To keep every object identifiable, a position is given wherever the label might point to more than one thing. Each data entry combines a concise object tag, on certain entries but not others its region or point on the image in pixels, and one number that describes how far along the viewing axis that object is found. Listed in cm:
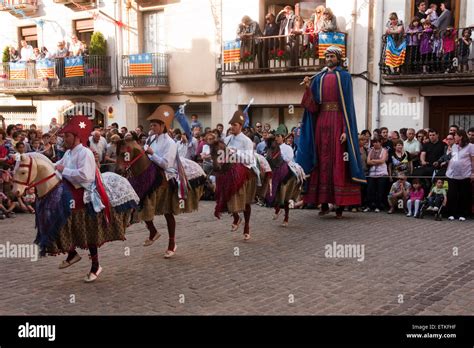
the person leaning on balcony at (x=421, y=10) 1448
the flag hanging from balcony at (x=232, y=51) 1769
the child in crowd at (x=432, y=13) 1435
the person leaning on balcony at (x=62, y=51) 2202
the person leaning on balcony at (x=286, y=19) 1703
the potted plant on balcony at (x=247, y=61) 1758
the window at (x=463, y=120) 1454
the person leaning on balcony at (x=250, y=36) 1745
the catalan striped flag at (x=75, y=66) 2141
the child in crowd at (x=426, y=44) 1410
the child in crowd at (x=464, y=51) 1362
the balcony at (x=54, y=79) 2130
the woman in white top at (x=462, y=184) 1080
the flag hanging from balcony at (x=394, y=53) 1449
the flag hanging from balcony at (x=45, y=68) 2231
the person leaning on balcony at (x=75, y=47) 2161
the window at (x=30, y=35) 2394
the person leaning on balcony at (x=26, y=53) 2333
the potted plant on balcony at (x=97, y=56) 2109
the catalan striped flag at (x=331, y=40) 1568
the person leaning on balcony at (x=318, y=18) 1608
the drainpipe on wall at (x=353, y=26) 1577
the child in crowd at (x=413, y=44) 1428
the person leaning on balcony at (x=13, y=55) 2402
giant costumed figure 1064
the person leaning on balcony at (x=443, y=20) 1419
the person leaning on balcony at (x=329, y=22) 1570
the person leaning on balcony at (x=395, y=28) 1457
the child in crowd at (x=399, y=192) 1152
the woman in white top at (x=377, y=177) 1188
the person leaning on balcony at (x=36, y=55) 2294
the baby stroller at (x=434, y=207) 1083
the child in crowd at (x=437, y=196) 1090
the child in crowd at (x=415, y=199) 1109
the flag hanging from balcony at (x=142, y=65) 2003
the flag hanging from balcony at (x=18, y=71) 2334
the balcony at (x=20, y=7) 2294
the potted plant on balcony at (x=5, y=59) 2419
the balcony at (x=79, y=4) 2161
